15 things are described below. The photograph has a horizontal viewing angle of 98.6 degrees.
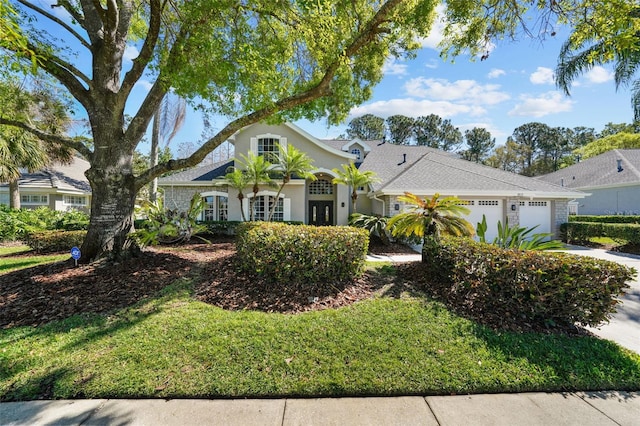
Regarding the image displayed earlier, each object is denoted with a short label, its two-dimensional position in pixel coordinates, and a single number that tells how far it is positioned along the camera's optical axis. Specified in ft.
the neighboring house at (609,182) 59.06
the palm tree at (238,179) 42.55
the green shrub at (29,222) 40.73
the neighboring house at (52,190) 59.11
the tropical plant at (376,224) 39.06
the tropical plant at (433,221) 21.85
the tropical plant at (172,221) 29.66
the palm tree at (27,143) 24.86
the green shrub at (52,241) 32.50
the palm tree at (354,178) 43.06
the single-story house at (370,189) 43.88
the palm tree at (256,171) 41.83
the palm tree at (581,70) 35.78
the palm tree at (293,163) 41.57
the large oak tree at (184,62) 20.20
